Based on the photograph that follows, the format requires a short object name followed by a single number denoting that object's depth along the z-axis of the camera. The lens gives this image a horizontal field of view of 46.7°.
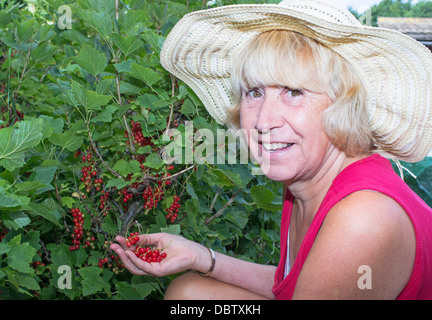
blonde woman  1.42
